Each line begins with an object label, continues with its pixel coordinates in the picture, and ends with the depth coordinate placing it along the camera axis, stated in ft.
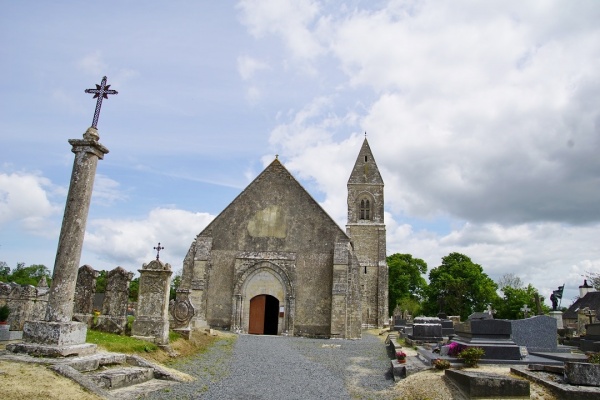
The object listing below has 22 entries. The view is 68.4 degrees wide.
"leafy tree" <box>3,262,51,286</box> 198.18
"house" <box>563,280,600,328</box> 129.90
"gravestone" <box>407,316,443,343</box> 58.34
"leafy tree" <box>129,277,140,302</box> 152.48
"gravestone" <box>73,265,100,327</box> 46.55
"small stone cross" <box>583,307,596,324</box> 74.65
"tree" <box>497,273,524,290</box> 201.98
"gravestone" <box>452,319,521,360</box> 34.68
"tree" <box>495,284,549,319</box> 154.30
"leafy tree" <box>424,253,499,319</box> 179.63
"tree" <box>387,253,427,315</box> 210.79
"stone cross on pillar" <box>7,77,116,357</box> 28.45
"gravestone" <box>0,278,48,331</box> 41.29
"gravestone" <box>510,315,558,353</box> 43.93
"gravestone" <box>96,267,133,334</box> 46.62
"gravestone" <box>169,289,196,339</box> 52.96
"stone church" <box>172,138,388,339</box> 80.48
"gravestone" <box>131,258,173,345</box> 44.21
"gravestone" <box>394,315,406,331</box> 96.17
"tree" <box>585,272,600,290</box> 110.73
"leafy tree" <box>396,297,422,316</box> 183.42
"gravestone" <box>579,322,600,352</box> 45.34
